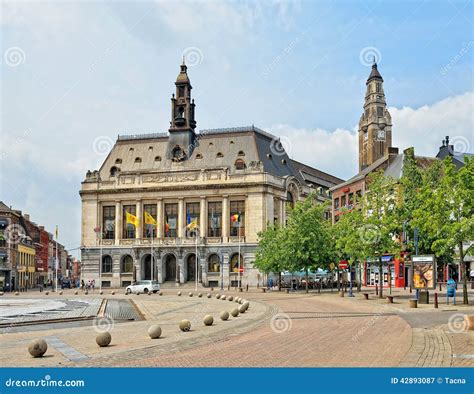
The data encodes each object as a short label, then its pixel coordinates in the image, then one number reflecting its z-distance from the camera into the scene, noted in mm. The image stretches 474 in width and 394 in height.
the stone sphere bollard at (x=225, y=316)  27612
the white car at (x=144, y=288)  71250
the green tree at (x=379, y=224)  47062
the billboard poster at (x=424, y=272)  38156
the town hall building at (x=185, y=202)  96938
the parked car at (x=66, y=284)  104050
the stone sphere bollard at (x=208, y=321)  25250
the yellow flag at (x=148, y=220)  89375
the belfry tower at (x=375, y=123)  143125
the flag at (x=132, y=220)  90688
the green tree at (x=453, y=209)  37500
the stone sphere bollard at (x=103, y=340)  18469
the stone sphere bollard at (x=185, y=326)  23078
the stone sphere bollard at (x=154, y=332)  20547
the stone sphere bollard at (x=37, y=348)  16391
